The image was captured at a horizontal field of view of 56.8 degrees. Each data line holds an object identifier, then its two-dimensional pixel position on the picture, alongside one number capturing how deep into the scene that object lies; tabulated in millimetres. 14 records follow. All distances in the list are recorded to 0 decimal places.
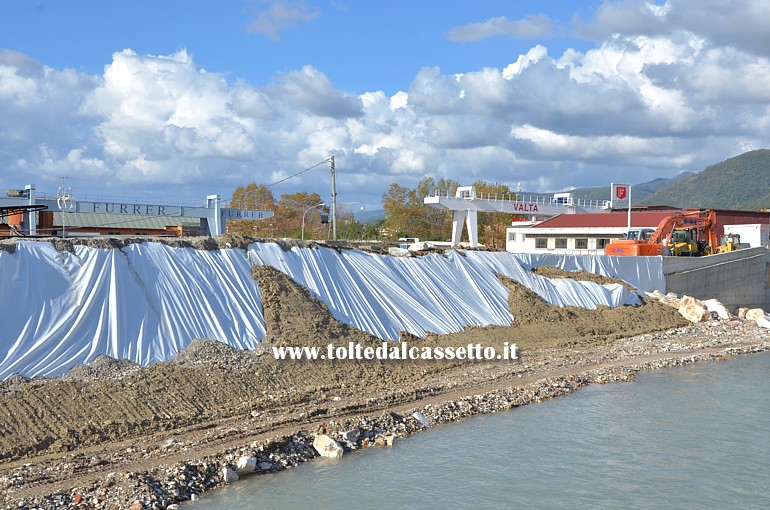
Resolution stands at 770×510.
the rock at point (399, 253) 28298
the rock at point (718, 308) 34906
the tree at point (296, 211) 80175
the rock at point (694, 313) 33059
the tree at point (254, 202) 66806
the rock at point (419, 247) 31756
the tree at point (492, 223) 70125
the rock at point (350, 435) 13852
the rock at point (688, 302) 33906
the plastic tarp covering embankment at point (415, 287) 22531
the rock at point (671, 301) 34094
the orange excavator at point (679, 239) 38750
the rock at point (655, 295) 34906
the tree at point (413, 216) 73812
